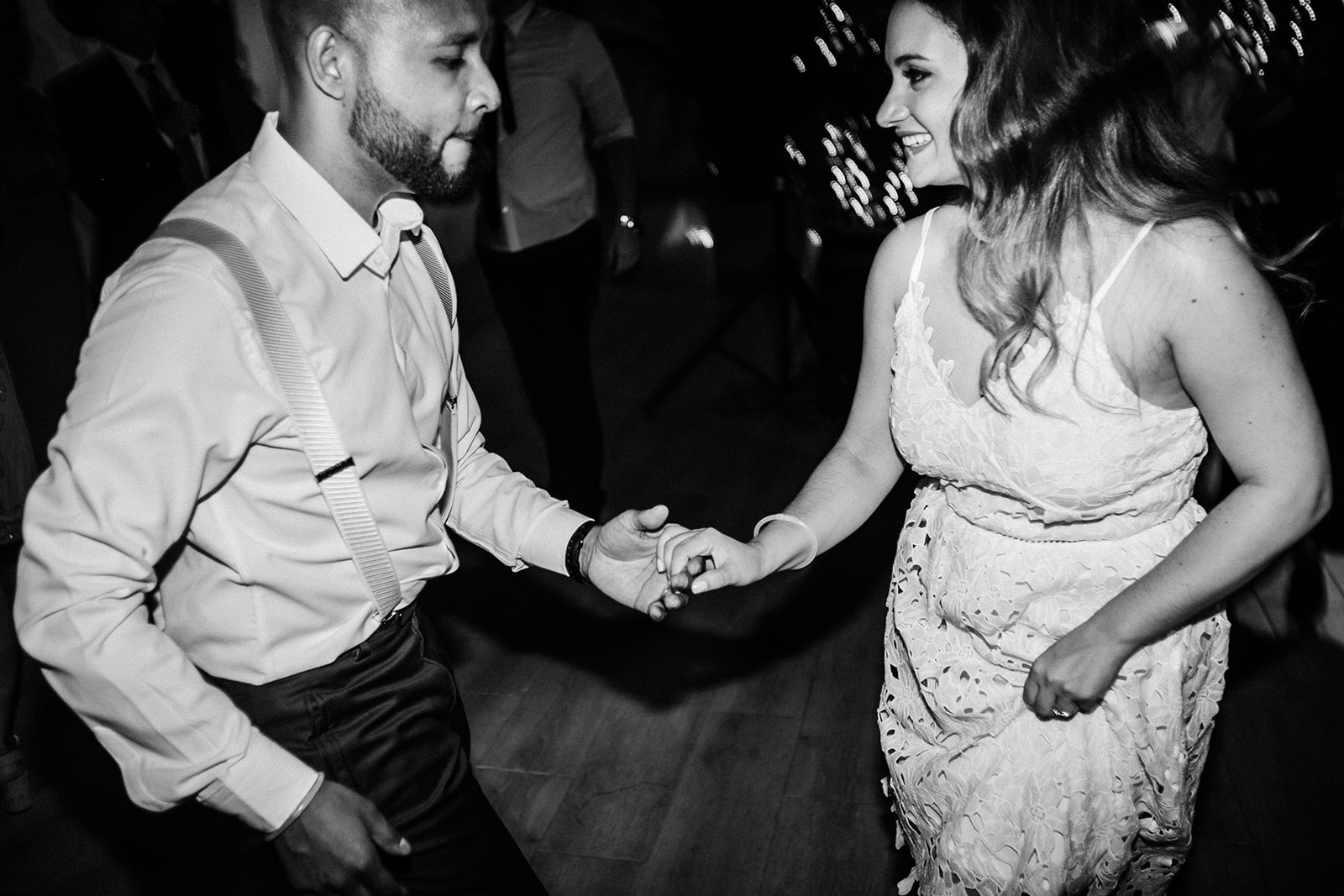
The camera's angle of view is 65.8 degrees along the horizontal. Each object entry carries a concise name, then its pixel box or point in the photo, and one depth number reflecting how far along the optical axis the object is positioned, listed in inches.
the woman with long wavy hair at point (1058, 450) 50.6
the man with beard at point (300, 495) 43.7
